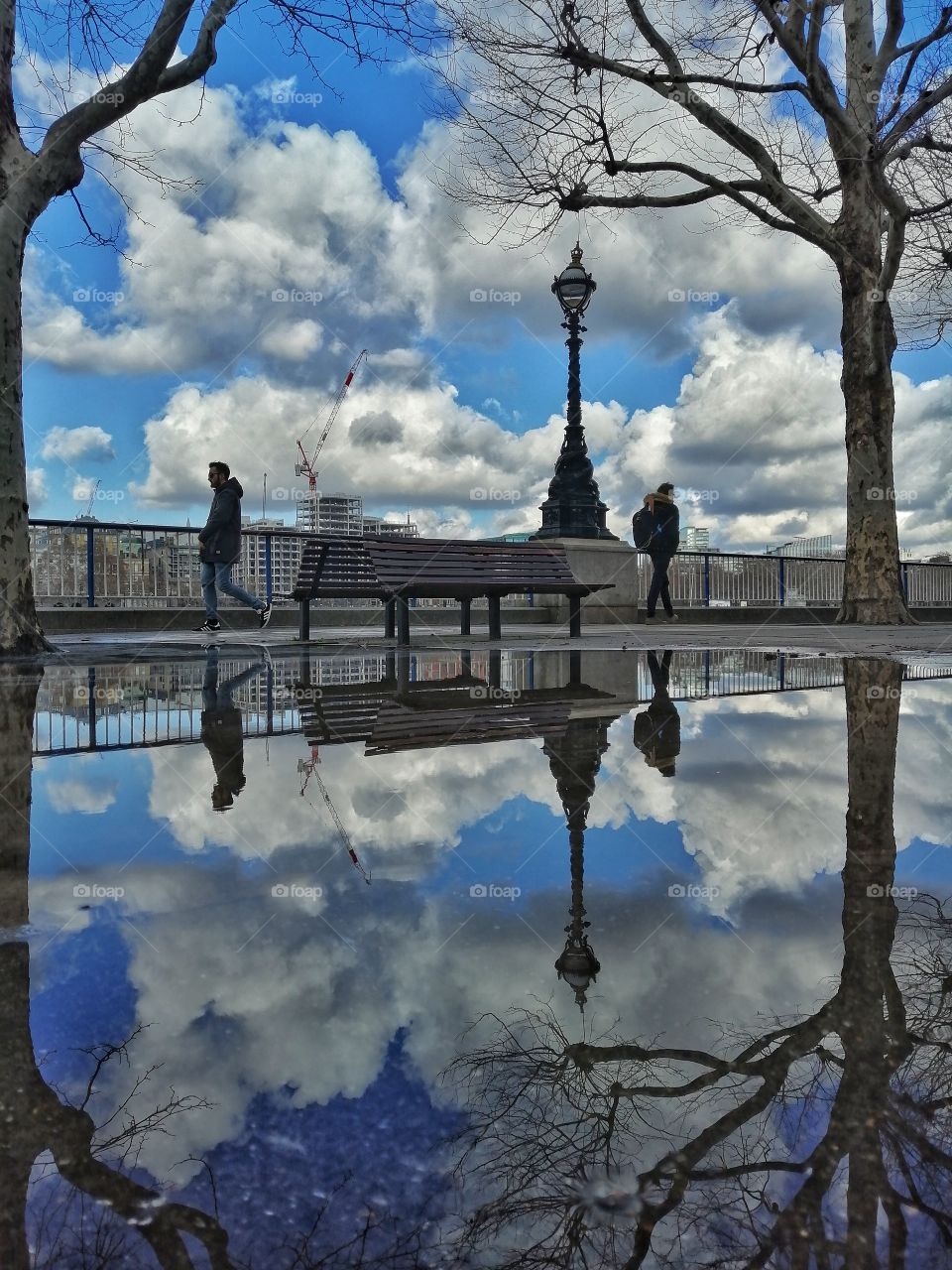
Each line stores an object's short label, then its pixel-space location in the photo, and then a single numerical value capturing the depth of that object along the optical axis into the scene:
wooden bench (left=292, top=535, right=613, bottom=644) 8.69
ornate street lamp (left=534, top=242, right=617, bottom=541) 16.64
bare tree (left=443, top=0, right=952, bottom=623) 12.09
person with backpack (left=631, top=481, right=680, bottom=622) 14.78
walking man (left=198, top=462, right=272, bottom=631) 11.07
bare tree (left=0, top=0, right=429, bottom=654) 7.35
